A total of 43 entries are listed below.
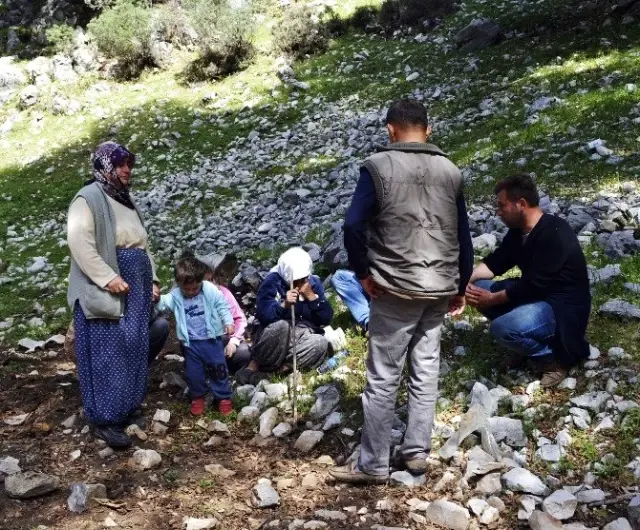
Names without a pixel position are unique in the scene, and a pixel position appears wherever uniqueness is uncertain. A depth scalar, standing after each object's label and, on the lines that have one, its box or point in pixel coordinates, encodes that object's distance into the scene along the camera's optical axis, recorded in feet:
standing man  13.58
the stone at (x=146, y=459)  17.16
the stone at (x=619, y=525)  12.24
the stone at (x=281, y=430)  18.37
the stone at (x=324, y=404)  18.83
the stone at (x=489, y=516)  13.38
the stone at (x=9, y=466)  16.87
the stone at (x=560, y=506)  13.00
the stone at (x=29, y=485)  15.56
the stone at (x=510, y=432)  15.58
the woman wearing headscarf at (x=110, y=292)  17.08
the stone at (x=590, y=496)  13.28
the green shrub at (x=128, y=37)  59.67
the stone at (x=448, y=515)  13.41
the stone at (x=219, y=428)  18.94
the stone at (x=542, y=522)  12.57
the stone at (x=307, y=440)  17.46
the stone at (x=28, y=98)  59.47
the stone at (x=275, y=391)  20.04
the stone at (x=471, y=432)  15.25
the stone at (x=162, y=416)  19.61
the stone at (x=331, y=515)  14.21
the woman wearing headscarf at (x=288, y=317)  20.45
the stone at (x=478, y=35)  48.49
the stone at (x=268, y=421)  18.45
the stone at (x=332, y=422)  18.15
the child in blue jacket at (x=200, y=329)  19.75
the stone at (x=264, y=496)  14.94
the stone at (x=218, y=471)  16.53
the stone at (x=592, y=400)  15.75
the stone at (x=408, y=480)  14.96
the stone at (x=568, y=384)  16.84
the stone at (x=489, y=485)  14.17
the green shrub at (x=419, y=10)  56.18
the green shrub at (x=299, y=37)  56.70
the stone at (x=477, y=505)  13.61
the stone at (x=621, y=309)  18.51
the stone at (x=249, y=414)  19.38
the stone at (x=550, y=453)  14.76
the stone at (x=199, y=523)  14.14
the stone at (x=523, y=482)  13.88
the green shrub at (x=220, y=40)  56.44
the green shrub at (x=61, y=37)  64.59
